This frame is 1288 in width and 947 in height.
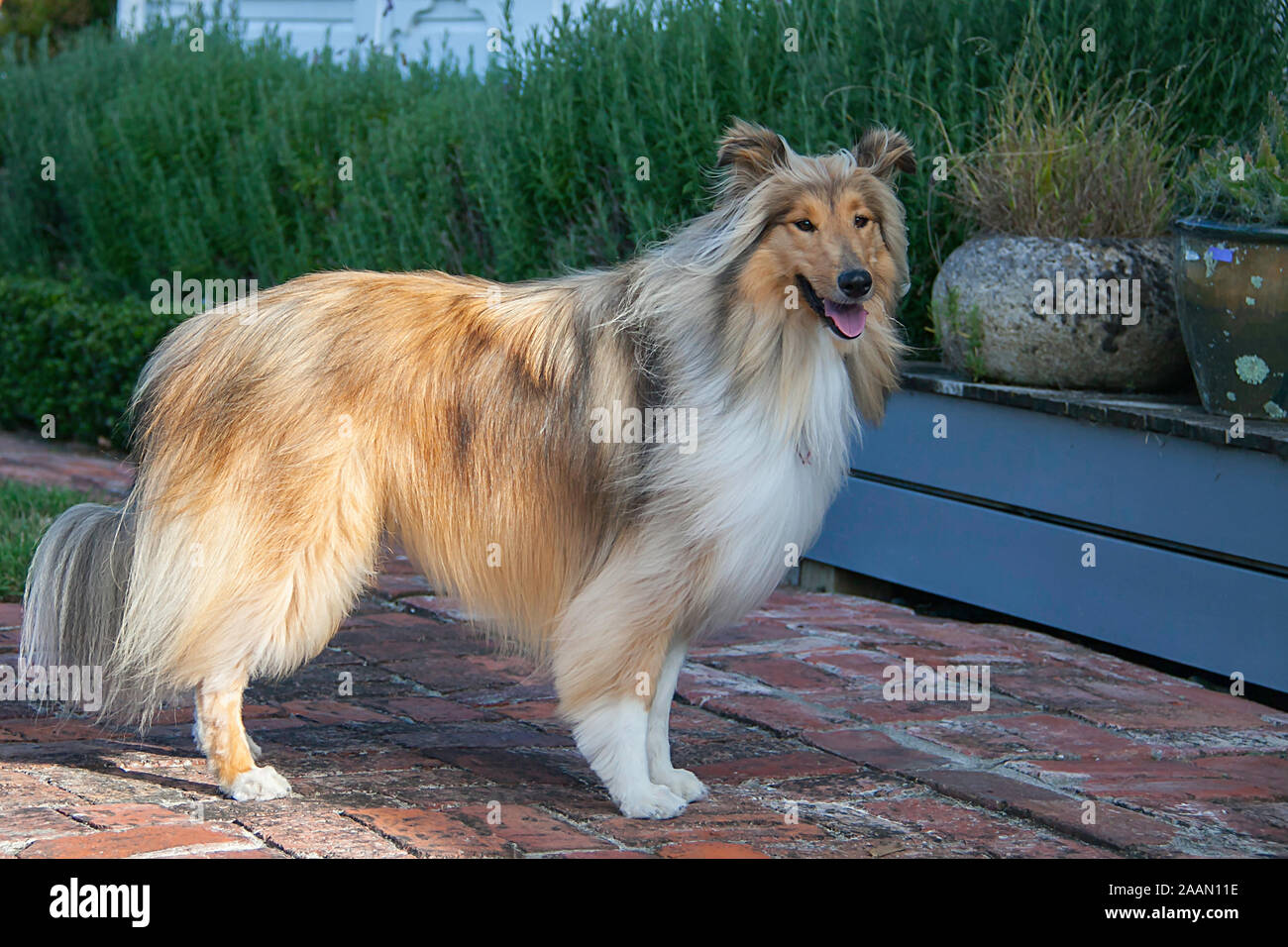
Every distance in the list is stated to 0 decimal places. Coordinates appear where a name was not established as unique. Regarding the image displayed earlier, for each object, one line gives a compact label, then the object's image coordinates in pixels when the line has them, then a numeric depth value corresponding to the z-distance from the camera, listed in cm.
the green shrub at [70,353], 951
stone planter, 585
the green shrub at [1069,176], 597
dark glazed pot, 517
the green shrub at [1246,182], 527
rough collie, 389
